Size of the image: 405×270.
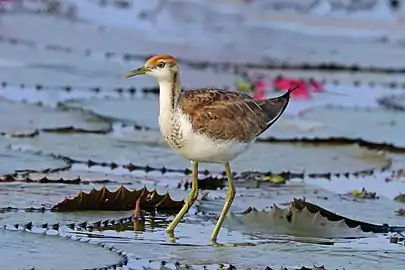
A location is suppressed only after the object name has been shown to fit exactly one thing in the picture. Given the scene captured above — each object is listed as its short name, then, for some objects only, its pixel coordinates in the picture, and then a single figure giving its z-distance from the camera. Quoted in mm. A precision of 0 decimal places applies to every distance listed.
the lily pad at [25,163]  13914
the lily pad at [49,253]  10125
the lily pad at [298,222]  12148
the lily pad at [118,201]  12227
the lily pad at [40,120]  16312
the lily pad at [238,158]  15109
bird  11687
